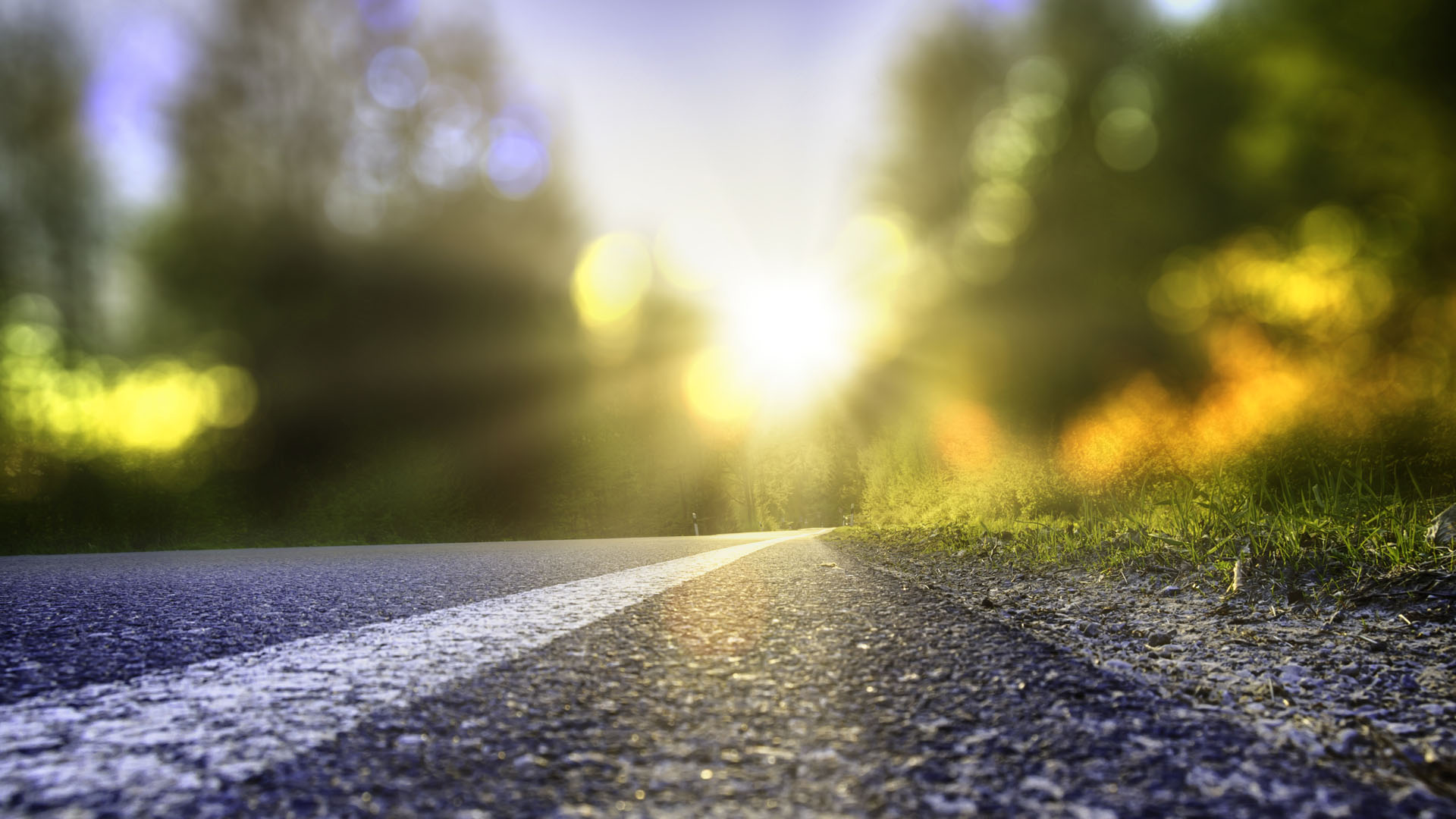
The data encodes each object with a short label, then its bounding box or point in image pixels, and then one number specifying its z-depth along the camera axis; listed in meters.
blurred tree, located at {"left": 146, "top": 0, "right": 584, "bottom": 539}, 12.55
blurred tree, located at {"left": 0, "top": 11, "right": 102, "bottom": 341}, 11.58
